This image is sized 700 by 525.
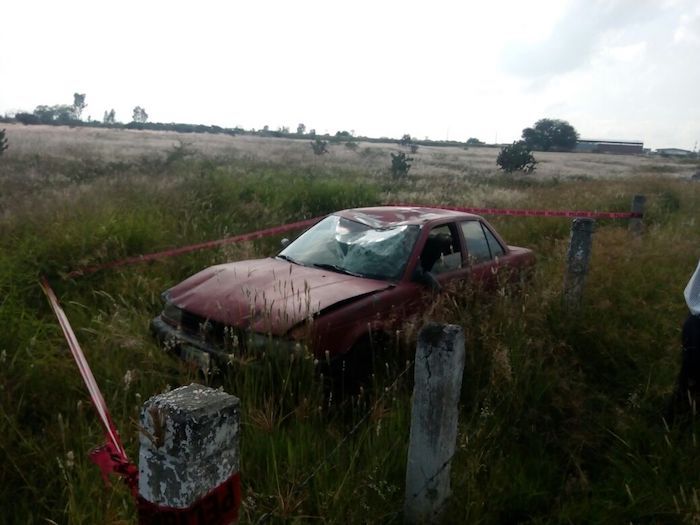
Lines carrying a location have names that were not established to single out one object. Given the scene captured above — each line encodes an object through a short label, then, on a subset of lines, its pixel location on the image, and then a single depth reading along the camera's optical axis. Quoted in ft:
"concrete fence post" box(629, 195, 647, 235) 23.36
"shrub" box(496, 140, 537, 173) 84.53
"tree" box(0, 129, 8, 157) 59.53
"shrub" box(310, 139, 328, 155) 114.21
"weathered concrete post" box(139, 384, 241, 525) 3.97
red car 10.56
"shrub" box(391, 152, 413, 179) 70.39
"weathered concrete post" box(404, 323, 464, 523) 6.65
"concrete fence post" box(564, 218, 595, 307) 14.02
